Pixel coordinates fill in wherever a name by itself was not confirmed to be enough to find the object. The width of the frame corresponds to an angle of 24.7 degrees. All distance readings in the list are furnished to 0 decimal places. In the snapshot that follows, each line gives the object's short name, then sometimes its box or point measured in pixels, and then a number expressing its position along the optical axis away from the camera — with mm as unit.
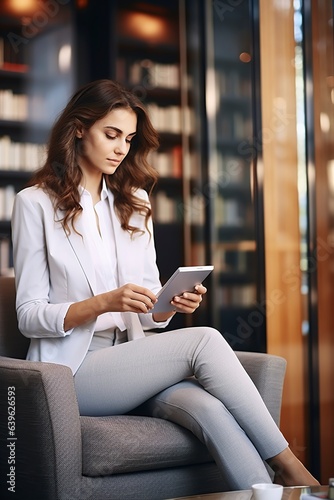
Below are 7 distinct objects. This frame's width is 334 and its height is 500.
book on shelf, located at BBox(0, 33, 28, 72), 4688
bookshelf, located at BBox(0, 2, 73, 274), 4641
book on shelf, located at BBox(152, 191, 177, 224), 4766
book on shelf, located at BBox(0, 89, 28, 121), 4668
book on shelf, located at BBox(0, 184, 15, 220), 4605
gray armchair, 1789
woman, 1847
